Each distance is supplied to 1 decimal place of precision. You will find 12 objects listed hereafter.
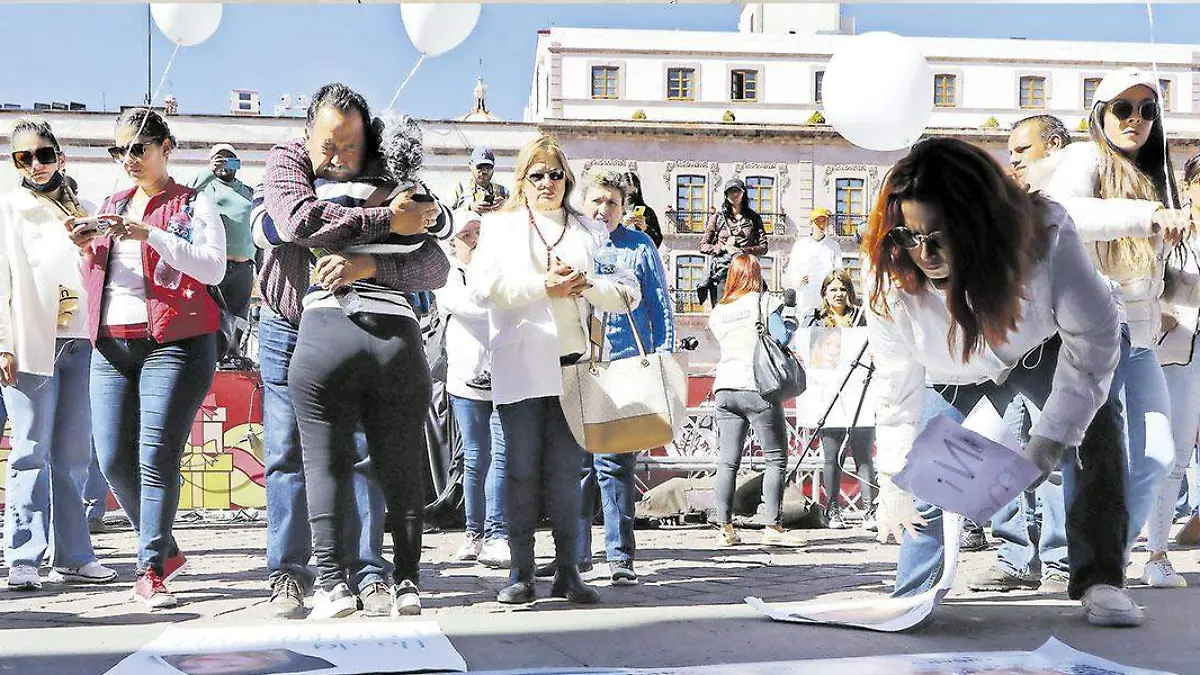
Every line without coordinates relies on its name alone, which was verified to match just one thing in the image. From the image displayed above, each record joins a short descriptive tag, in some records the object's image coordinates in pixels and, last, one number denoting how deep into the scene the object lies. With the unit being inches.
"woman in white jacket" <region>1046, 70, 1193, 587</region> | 168.6
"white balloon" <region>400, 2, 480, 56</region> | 179.2
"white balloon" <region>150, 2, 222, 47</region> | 180.5
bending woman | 137.8
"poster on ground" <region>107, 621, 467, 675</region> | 126.6
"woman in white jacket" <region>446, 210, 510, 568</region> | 228.1
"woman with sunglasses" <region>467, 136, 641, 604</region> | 176.1
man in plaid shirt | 155.9
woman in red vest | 178.7
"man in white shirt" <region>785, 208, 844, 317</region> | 338.0
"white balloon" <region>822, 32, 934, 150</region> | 178.7
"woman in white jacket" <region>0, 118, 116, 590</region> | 198.4
